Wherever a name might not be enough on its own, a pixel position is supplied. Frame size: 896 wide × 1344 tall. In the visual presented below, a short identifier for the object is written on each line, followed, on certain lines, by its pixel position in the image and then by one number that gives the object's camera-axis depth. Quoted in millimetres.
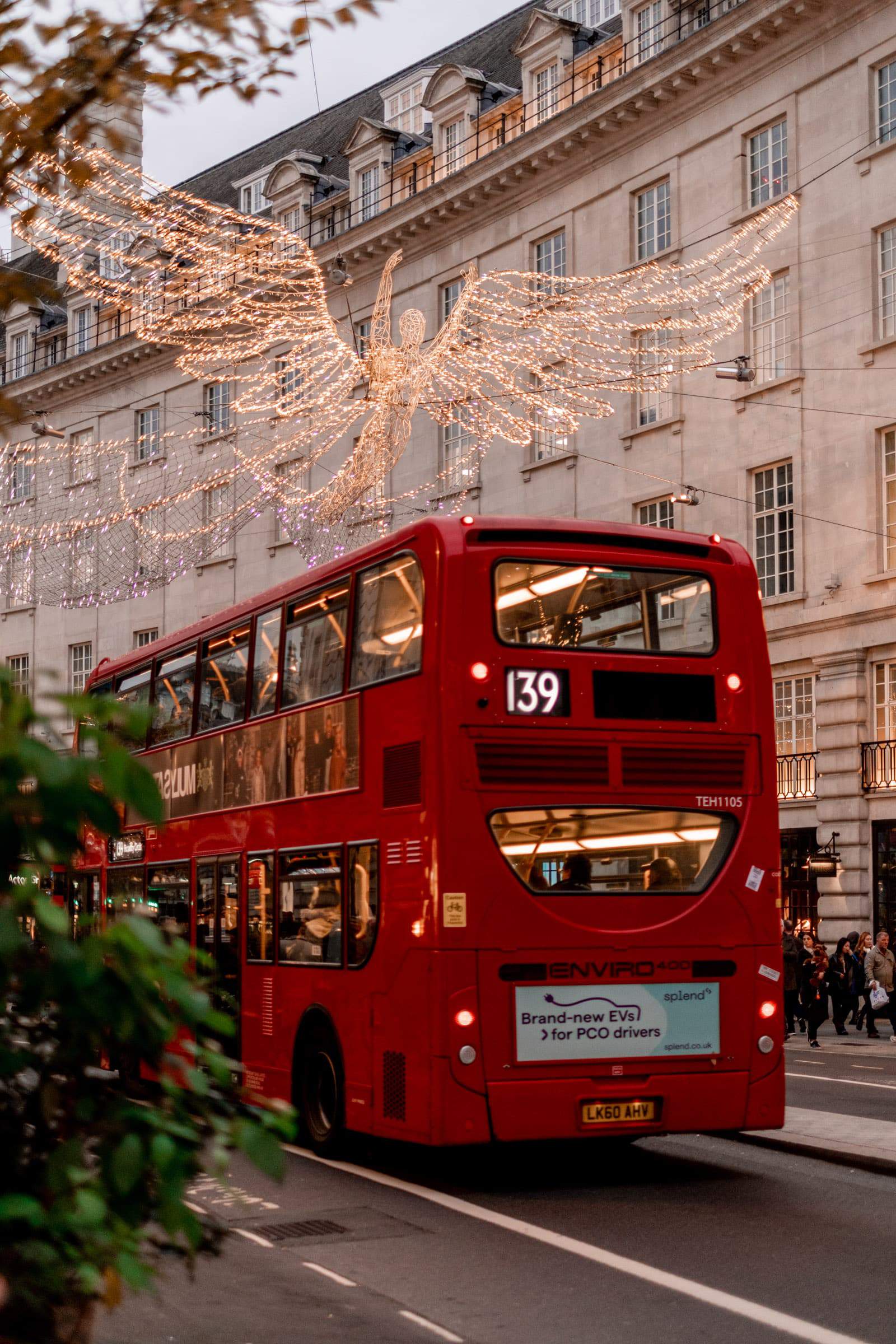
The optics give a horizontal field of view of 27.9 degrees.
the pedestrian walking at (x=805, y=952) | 26578
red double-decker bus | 10570
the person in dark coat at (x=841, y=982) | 26000
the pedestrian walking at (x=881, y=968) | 24656
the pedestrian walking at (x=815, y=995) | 24766
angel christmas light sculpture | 21844
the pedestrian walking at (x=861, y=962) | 27141
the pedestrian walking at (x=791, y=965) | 25781
